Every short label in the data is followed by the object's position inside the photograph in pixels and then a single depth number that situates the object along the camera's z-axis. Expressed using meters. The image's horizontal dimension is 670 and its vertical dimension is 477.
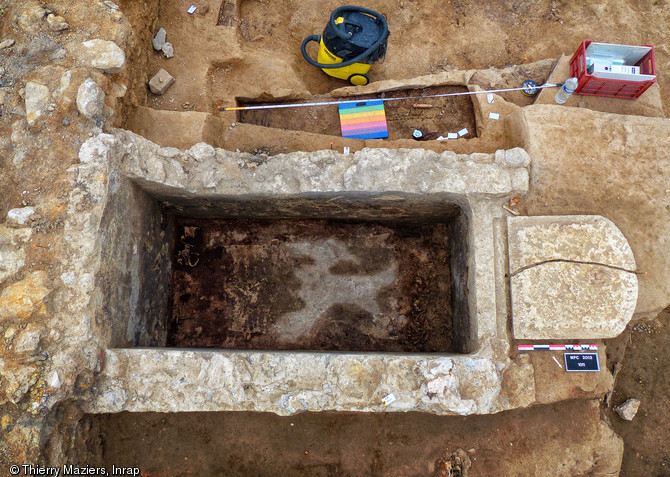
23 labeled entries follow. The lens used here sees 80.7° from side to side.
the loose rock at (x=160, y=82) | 3.87
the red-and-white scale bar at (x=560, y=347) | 3.05
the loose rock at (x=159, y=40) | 3.98
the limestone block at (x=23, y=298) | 2.57
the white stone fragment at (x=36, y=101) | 2.91
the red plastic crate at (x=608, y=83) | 3.57
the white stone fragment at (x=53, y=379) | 2.53
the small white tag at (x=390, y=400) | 2.82
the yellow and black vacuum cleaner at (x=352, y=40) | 3.88
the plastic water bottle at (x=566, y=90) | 3.67
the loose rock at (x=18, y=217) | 2.73
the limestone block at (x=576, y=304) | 2.99
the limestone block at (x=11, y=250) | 2.66
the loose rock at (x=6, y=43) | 3.17
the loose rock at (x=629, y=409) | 3.88
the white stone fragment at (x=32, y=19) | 3.24
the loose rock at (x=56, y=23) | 3.22
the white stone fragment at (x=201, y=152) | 3.18
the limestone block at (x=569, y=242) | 3.03
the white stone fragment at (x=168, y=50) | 3.99
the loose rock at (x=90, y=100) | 2.91
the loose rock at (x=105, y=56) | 3.18
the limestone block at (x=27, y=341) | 2.52
